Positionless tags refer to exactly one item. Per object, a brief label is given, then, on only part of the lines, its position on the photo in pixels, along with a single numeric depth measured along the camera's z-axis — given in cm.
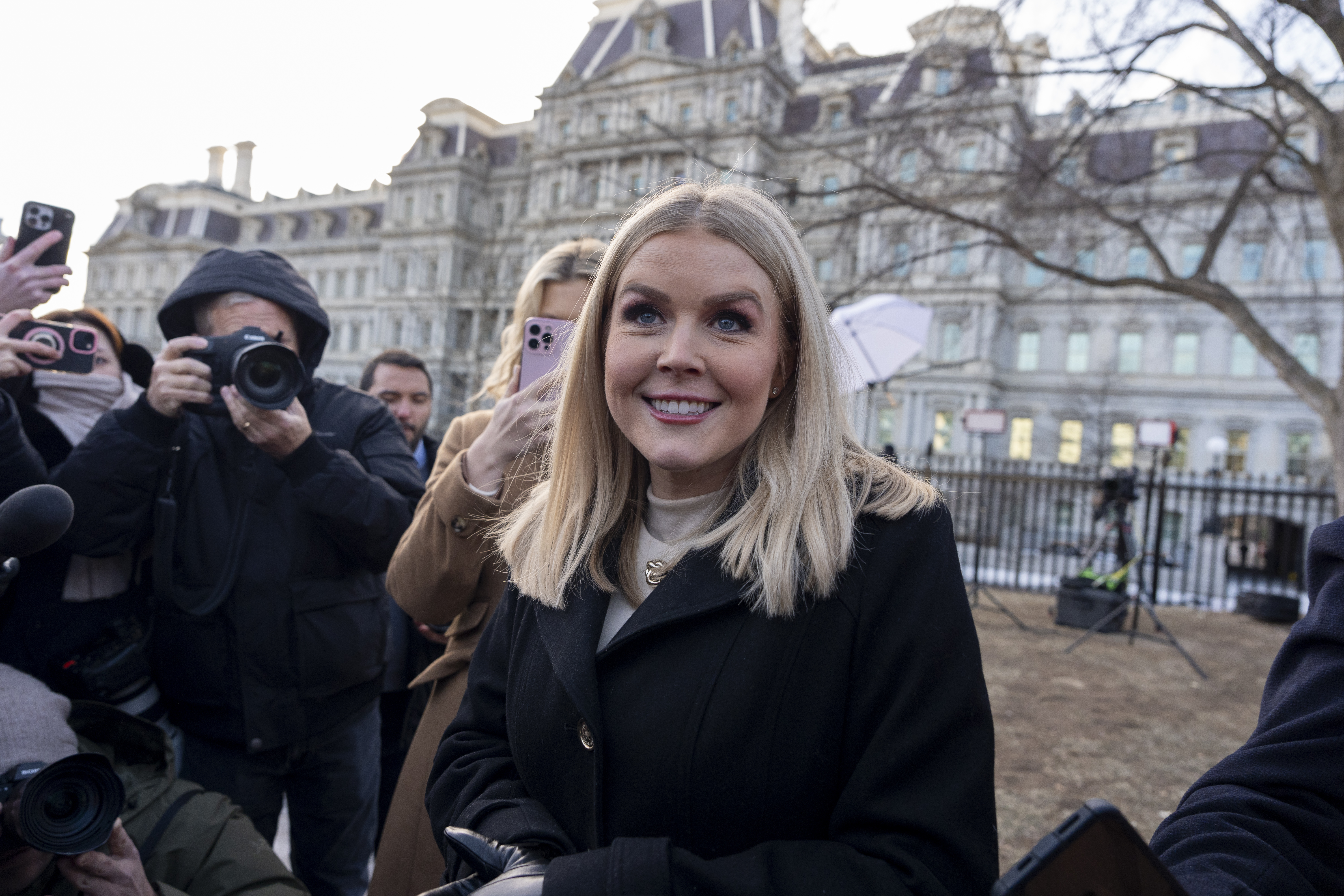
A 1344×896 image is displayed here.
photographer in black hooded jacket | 218
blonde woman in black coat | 107
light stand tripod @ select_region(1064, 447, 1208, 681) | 749
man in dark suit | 312
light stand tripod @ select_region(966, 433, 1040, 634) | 912
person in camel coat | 198
